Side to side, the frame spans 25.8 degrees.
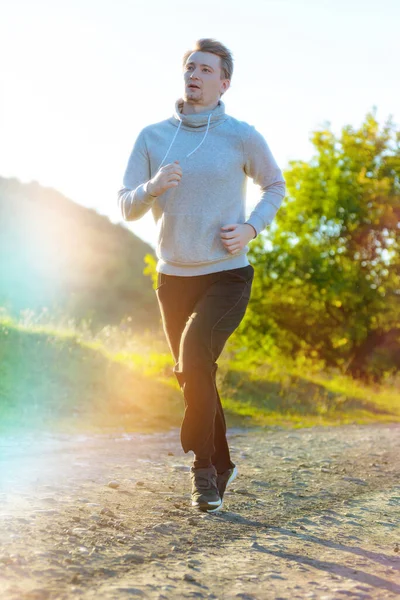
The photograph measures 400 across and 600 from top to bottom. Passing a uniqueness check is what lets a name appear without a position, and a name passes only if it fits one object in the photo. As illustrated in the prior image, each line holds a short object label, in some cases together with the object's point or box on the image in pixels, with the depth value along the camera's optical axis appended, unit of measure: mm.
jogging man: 4988
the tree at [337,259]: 24344
